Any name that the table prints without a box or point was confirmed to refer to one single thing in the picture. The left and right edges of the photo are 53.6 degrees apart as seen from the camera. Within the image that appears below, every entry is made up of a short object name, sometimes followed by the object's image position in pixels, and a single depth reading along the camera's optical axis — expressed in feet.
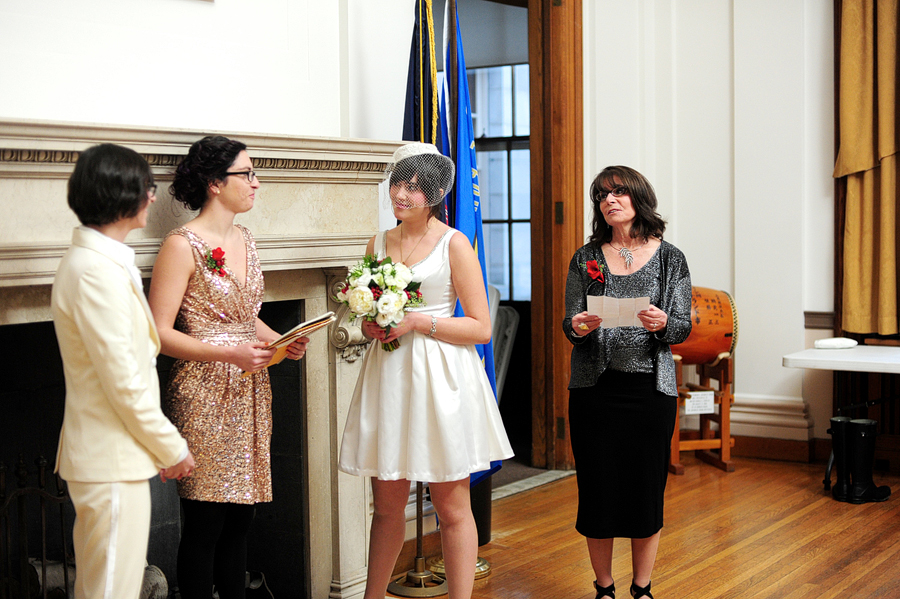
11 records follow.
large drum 17.12
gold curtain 17.06
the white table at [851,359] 15.29
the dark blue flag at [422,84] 11.96
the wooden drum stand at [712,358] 17.17
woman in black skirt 9.98
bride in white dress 9.05
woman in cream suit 6.41
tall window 21.63
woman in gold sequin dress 8.04
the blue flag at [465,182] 12.09
